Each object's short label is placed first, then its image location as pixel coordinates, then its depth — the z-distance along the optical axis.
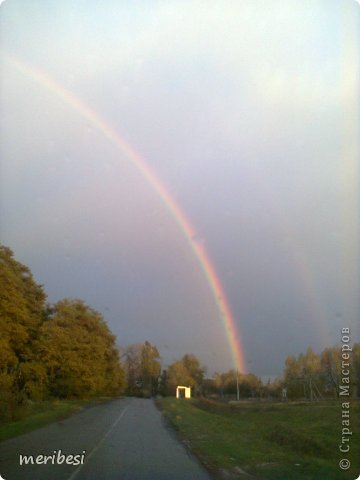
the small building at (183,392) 67.01
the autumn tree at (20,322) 32.66
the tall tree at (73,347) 36.41
